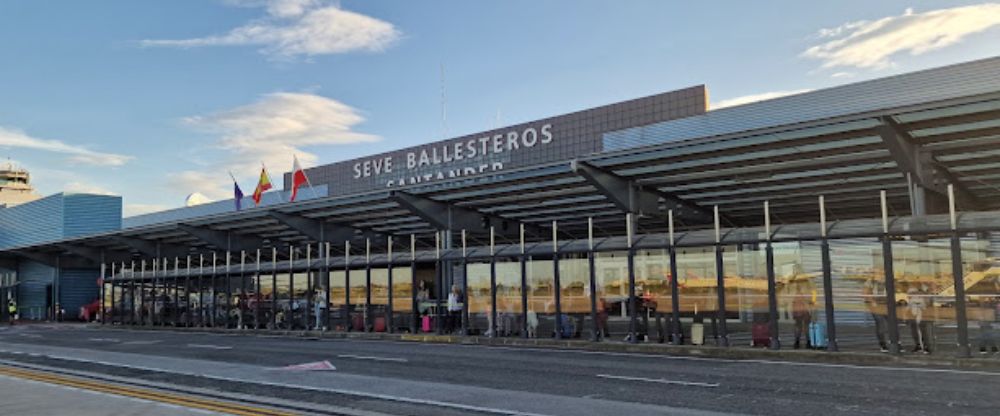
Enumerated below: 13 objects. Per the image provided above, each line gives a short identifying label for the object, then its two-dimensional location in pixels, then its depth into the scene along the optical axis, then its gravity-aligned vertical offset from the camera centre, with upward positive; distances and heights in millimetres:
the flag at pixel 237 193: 36375 +4527
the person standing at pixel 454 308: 25250 -782
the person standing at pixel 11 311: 52000 -1012
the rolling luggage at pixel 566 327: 22547 -1330
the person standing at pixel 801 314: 18047 -929
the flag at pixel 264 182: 33781 +4637
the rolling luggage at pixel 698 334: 19266 -1400
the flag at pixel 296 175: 31789 +4617
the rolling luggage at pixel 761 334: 18250 -1369
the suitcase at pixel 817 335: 17500 -1365
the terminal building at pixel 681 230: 16797 +1116
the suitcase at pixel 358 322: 28591 -1304
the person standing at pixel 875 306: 16688 -743
